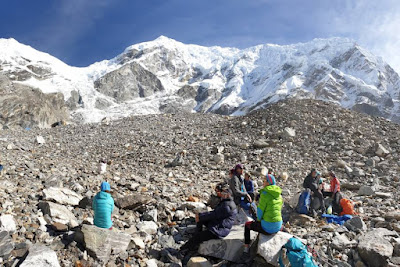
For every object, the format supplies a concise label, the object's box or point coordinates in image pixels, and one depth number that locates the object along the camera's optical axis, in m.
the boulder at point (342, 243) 6.39
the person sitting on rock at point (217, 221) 6.52
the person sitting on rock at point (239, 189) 9.13
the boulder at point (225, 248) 6.28
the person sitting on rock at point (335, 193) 10.32
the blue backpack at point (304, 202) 9.70
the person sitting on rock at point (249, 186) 9.97
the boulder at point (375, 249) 5.74
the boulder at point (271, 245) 5.66
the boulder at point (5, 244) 5.47
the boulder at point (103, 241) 5.98
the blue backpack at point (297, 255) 5.20
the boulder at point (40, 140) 19.95
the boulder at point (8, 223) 6.08
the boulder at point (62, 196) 8.30
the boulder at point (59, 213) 7.15
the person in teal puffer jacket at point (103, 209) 6.78
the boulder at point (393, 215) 8.19
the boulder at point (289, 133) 18.66
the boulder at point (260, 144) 17.75
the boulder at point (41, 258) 5.10
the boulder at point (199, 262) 5.83
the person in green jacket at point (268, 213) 6.02
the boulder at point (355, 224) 7.51
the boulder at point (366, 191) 11.82
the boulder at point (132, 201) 8.66
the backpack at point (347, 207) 9.48
